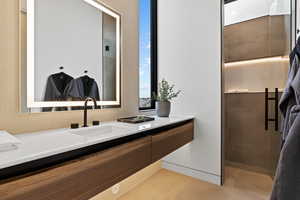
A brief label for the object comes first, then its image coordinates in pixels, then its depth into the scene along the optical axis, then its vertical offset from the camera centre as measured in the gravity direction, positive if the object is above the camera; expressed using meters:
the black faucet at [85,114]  1.40 -0.14
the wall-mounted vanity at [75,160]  0.65 -0.33
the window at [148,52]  2.70 +0.77
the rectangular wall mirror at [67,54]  1.15 +0.36
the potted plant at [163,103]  2.20 -0.07
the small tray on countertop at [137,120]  1.63 -0.23
